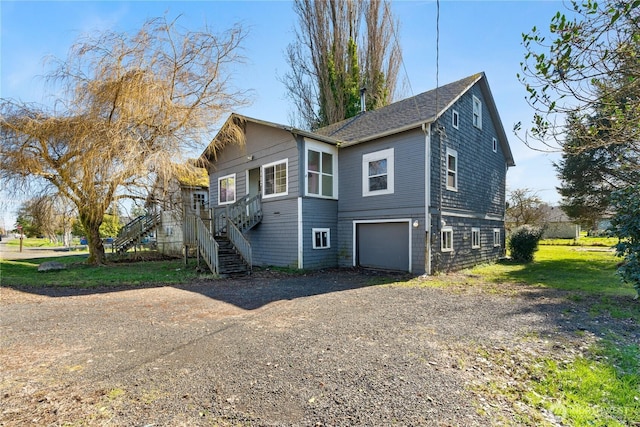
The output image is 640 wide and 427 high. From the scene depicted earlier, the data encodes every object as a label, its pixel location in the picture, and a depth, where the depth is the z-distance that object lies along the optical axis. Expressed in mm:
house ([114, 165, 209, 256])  12586
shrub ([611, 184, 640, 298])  5570
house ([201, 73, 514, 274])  10688
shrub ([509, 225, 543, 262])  14953
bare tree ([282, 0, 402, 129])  24594
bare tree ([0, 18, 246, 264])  10789
